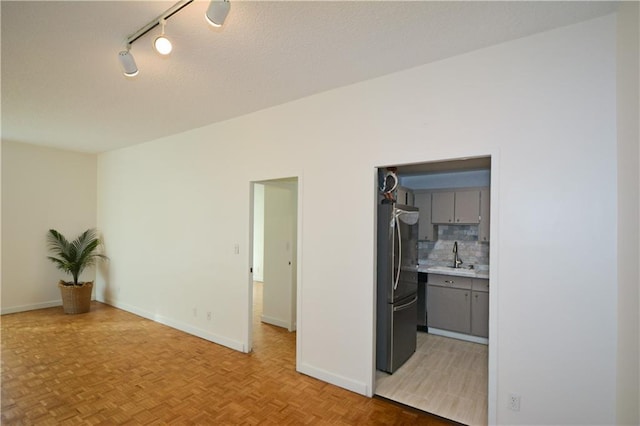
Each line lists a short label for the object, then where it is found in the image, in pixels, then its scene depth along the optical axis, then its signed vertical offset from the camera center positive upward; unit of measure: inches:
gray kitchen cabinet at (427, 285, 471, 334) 166.6 -50.1
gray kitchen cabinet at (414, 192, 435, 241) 192.7 +0.6
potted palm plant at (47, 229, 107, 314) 206.5 -33.5
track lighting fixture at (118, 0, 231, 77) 64.4 +42.6
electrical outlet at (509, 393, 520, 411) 84.4 -49.9
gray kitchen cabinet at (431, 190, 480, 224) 177.2 +6.0
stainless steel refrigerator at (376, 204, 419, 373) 123.2 -28.8
